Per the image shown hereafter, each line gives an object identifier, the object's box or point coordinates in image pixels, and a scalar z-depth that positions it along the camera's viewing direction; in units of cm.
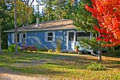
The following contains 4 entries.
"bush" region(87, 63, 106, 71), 1081
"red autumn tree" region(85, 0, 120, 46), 735
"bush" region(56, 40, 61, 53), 2232
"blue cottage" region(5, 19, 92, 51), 2197
